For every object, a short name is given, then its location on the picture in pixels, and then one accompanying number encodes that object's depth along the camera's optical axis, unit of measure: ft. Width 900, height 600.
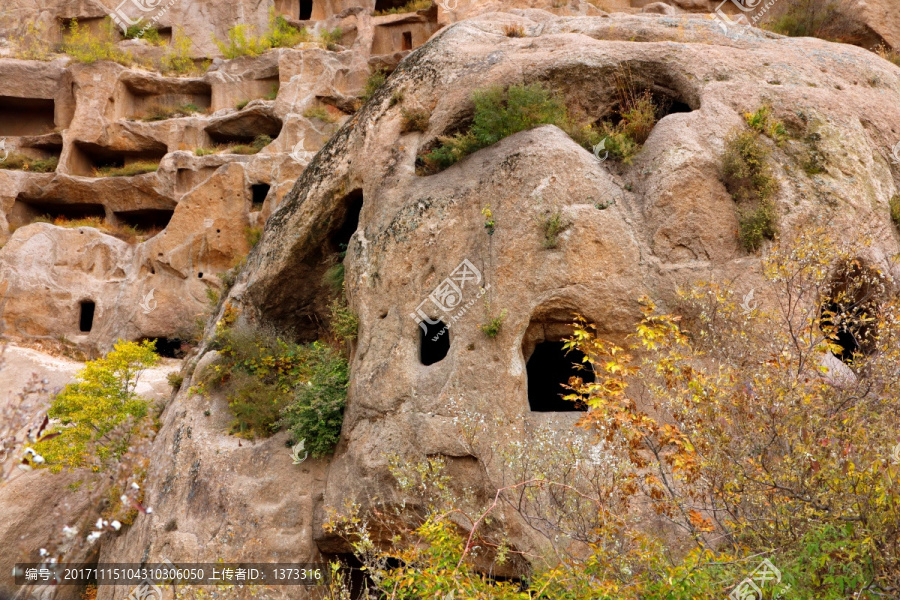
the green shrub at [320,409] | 30.37
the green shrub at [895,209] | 29.09
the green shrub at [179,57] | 80.02
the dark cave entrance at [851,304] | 18.70
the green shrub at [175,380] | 39.01
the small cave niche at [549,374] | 32.53
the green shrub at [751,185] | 27.04
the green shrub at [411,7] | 75.05
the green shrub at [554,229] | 27.22
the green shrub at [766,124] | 29.55
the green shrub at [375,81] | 57.26
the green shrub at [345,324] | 32.09
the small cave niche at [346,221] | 37.37
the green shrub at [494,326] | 26.94
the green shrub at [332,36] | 76.95
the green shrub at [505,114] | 31.40
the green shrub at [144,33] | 84.53
